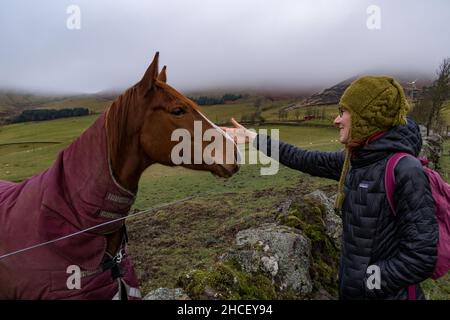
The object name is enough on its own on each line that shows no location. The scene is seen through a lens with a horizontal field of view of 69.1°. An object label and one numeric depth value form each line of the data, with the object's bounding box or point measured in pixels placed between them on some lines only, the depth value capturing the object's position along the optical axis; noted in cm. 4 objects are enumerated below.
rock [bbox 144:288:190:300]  338
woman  229
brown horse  254
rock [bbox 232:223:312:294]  425
